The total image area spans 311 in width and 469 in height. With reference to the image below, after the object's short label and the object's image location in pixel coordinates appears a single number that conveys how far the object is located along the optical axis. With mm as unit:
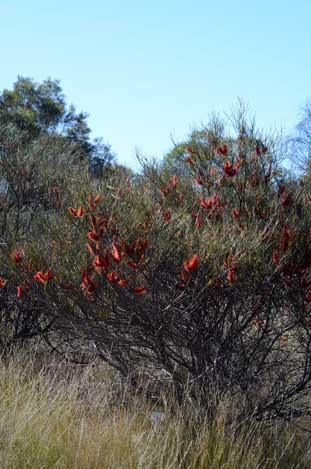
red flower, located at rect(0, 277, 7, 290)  6227
